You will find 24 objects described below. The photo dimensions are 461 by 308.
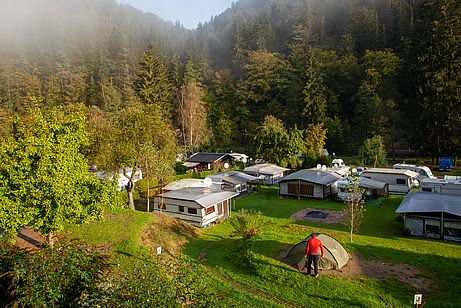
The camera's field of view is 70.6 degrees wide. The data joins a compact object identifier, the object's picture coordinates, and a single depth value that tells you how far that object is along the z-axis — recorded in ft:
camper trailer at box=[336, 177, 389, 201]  88.17
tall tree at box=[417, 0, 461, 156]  132.87
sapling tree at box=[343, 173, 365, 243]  57.16
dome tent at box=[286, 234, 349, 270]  42.08
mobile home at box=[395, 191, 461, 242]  58.13
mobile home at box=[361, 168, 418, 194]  94.68
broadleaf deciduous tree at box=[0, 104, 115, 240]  37.63
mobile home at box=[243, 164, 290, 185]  111.75
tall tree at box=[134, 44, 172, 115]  188.55
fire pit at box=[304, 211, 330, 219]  73.87
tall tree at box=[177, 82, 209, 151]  168.25
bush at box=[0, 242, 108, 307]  26.37
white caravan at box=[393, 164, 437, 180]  103.96
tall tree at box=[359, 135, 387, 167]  126.00
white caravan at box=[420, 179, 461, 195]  75.53
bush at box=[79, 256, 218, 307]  20.25
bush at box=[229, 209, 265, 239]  48.98
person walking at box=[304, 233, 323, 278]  39.65
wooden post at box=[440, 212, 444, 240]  58.90
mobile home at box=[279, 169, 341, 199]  91.77
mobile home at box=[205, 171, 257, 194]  97.95
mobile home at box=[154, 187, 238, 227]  66.74
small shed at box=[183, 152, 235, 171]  136.56
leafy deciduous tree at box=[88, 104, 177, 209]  63.36
